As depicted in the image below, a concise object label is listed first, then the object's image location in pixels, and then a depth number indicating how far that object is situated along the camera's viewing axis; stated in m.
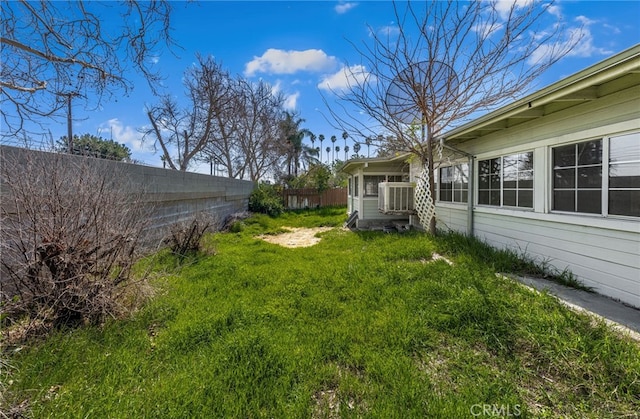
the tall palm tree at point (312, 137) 23.95
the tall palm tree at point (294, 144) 21.12
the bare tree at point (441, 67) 5.29
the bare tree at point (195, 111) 13.88
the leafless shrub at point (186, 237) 5.59
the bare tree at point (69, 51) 2.82
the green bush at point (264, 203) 14.16
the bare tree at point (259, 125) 17.27
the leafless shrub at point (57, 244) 2.42
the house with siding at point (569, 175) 3.11
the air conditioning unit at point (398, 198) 8.16
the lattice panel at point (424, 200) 6.83
